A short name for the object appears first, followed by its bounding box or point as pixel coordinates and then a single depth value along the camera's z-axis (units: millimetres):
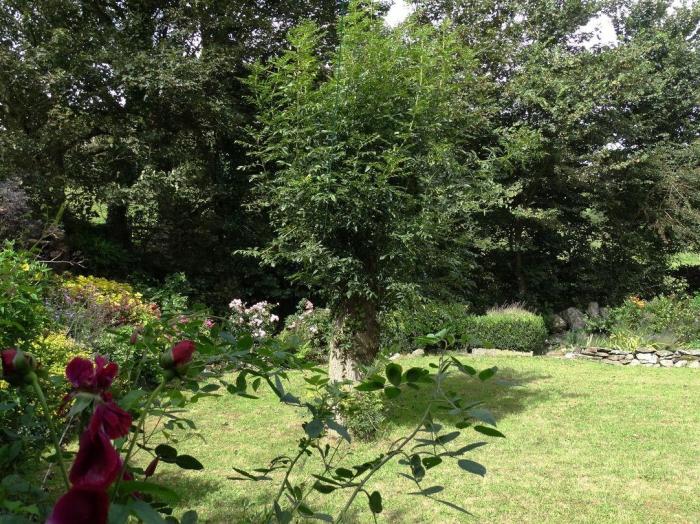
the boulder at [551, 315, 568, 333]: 11586
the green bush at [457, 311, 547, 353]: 9742
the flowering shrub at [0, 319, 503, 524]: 461
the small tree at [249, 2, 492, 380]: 4613
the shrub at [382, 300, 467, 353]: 5270
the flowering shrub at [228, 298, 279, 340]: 8034
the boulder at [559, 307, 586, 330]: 11453
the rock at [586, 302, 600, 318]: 11580
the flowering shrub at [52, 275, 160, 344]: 5652
